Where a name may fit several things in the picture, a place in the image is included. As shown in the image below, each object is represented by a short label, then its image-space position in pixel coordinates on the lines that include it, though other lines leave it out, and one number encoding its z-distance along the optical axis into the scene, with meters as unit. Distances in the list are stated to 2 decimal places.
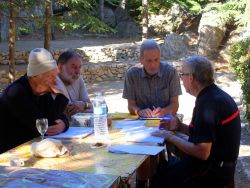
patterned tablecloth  1.32
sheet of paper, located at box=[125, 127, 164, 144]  2.28
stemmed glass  2.22
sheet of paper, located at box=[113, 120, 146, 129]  2.70
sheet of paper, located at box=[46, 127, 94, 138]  2.42
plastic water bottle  2.41
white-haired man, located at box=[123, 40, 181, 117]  3.30
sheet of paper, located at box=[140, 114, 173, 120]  2.93
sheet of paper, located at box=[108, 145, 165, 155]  2.05
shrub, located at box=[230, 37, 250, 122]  4.71
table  1.80
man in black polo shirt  2.08
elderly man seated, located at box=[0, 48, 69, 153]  2.41
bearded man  3.12
